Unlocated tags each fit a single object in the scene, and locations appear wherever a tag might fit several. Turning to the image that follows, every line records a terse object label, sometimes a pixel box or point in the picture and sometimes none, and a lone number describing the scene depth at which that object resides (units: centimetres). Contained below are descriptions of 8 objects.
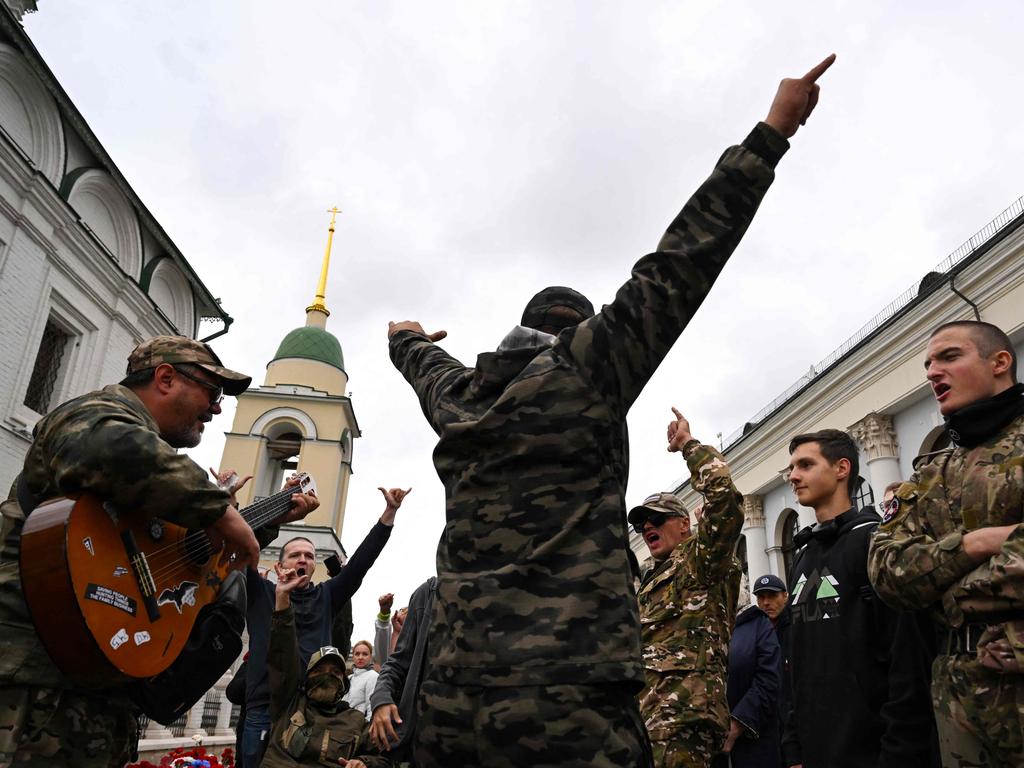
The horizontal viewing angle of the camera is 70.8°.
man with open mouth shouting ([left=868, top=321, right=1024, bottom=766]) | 210
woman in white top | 623
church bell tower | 2608
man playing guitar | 218
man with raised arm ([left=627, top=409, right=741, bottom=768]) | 343
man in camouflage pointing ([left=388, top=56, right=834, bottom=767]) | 161
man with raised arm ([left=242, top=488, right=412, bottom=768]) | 454
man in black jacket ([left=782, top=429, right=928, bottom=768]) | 283
